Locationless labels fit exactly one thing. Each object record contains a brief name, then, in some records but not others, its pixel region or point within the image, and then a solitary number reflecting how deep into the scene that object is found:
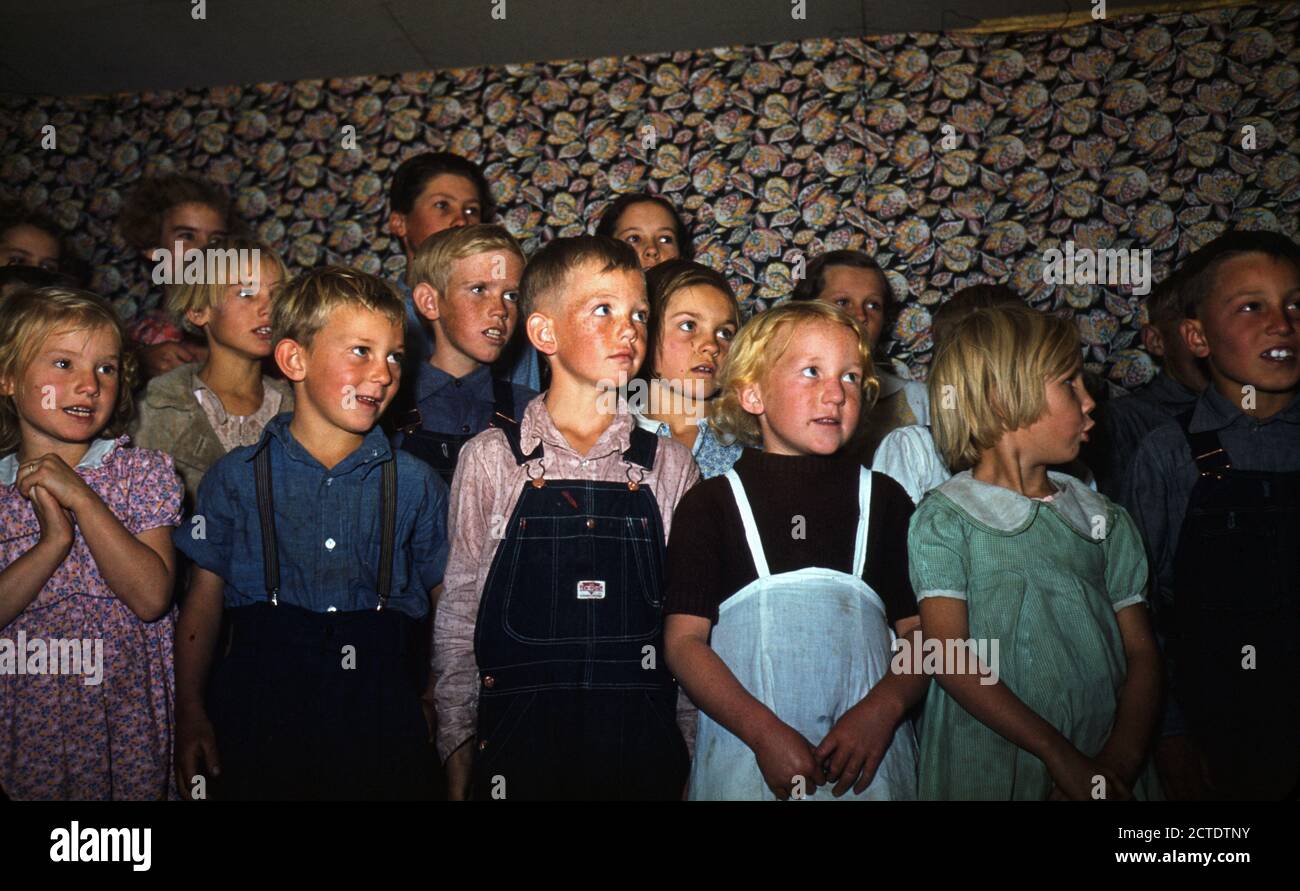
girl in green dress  2.00
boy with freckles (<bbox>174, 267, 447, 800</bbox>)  2.13
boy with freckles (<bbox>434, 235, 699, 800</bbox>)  2.08
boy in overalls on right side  2.38
